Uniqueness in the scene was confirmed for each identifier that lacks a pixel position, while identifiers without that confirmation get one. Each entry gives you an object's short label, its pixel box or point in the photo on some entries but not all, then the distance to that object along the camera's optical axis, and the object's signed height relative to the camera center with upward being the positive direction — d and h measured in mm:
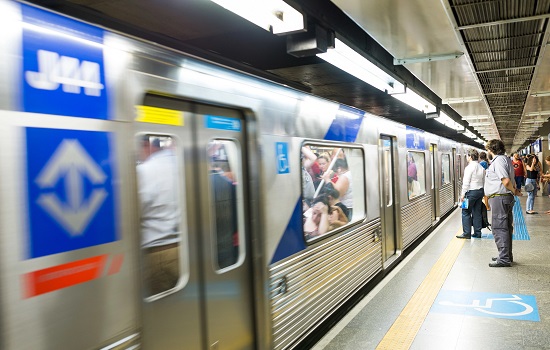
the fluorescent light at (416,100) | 6430 +966
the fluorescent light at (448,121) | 10312 +1000
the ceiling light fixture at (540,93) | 7586 +1075
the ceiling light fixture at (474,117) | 11330 +1083
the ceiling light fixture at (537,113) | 10771 +1051
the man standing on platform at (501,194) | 5523 -459
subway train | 1496 -138
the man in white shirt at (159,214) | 2189 -224
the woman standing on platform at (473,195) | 7716 -650
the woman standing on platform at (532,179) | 10992 -573
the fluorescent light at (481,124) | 13438 +1057
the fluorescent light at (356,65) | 3865 +962
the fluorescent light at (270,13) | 2647 +984
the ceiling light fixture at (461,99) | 8164 +1106
